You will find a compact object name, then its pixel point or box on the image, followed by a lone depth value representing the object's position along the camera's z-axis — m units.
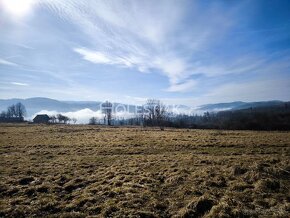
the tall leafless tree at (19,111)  156.82
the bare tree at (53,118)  150.05
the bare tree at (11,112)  161.00
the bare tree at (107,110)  124.62
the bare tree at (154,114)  101.11
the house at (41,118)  142.29
